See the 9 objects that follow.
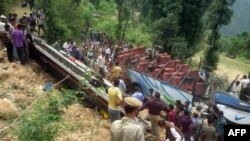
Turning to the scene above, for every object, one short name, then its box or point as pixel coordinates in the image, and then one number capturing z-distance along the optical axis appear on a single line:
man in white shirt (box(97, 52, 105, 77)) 14.52
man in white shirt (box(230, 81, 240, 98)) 13.77
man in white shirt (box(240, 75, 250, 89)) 13.77
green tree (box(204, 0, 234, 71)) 30.55
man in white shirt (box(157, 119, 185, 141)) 7.47
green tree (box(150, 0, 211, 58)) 28.05
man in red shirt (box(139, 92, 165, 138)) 8.89
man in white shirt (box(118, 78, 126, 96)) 9.82
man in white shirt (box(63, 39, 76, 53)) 16.27
